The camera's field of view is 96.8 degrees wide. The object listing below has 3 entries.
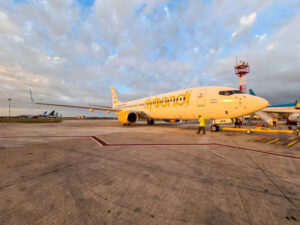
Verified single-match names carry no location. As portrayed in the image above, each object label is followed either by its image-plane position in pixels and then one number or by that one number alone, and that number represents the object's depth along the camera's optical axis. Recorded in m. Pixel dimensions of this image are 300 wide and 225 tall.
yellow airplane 8.48
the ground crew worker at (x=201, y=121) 9.07
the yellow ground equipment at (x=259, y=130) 7.63
